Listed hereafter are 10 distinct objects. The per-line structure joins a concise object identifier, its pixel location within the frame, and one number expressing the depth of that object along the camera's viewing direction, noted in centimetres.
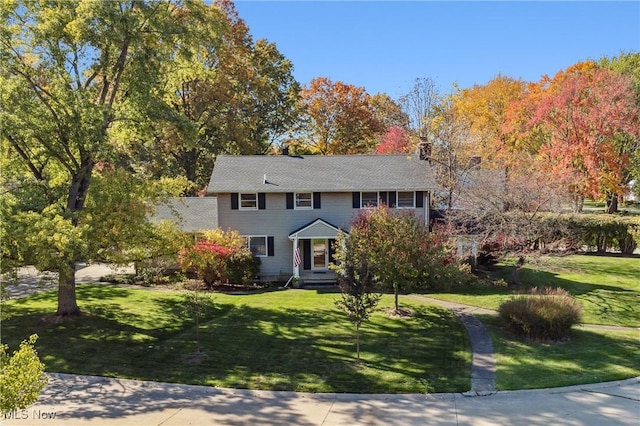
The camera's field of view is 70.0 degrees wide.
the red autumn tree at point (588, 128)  3033
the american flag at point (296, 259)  2457
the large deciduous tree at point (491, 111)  3481
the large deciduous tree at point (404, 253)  1666
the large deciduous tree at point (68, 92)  1388
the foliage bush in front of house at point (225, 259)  2232
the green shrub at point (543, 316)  1410
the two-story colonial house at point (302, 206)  2514
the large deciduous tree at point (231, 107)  3512
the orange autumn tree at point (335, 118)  4534
